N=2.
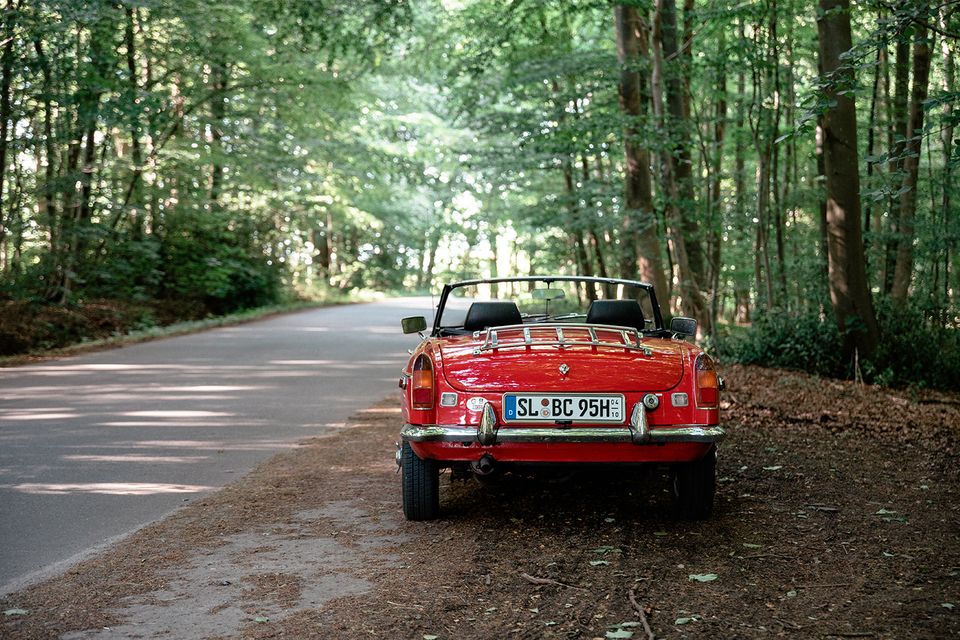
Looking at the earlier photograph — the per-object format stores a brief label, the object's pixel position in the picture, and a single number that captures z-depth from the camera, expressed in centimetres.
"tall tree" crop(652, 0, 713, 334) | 1320
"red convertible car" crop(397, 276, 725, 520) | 495
